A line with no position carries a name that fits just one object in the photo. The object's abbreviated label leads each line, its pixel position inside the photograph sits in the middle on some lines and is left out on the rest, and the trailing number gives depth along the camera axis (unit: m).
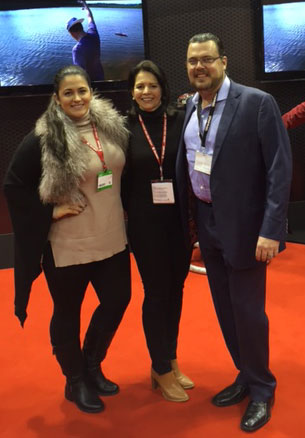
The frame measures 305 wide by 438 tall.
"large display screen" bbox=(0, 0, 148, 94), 4.14
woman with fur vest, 1.96
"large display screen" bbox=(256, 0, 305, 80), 4.58
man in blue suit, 1.86
